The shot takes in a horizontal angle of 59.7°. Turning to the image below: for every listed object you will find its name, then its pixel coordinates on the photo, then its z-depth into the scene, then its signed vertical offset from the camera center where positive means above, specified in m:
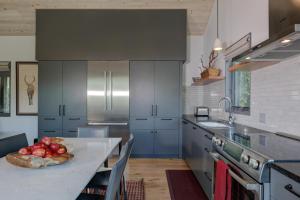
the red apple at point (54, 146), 1.92 -0.34
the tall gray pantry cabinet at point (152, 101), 4.97 -0.01
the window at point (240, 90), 3.32 +0.15
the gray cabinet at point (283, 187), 1.08 -0.39
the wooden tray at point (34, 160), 1.67 -0.40
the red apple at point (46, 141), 1.98 -0.31
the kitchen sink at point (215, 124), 3.15 -0.30
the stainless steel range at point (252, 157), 1.38 -0.35
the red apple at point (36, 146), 1.86 -0.33
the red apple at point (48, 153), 1.80 -0.37
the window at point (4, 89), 5.58 +0.24
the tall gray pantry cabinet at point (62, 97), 4.97 +0.07
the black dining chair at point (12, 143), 2.30 -0.41
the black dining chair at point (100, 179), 2.21 -0.67
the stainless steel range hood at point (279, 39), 1.53 +0.37
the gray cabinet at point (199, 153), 2.69 -0.67
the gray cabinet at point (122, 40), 4.94 +1.15
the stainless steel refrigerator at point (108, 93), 4.96 +0.14
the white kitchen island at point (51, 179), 1.21 -0.44
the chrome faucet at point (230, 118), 3.28 -0.21
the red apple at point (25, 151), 1.83 -0.36
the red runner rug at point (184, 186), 3.11 -1.12
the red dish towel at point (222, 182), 1.85 -0.60
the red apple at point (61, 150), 1.89 -0.36
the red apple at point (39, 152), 1.79 -0.36
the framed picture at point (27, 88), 5.54 +0.26
